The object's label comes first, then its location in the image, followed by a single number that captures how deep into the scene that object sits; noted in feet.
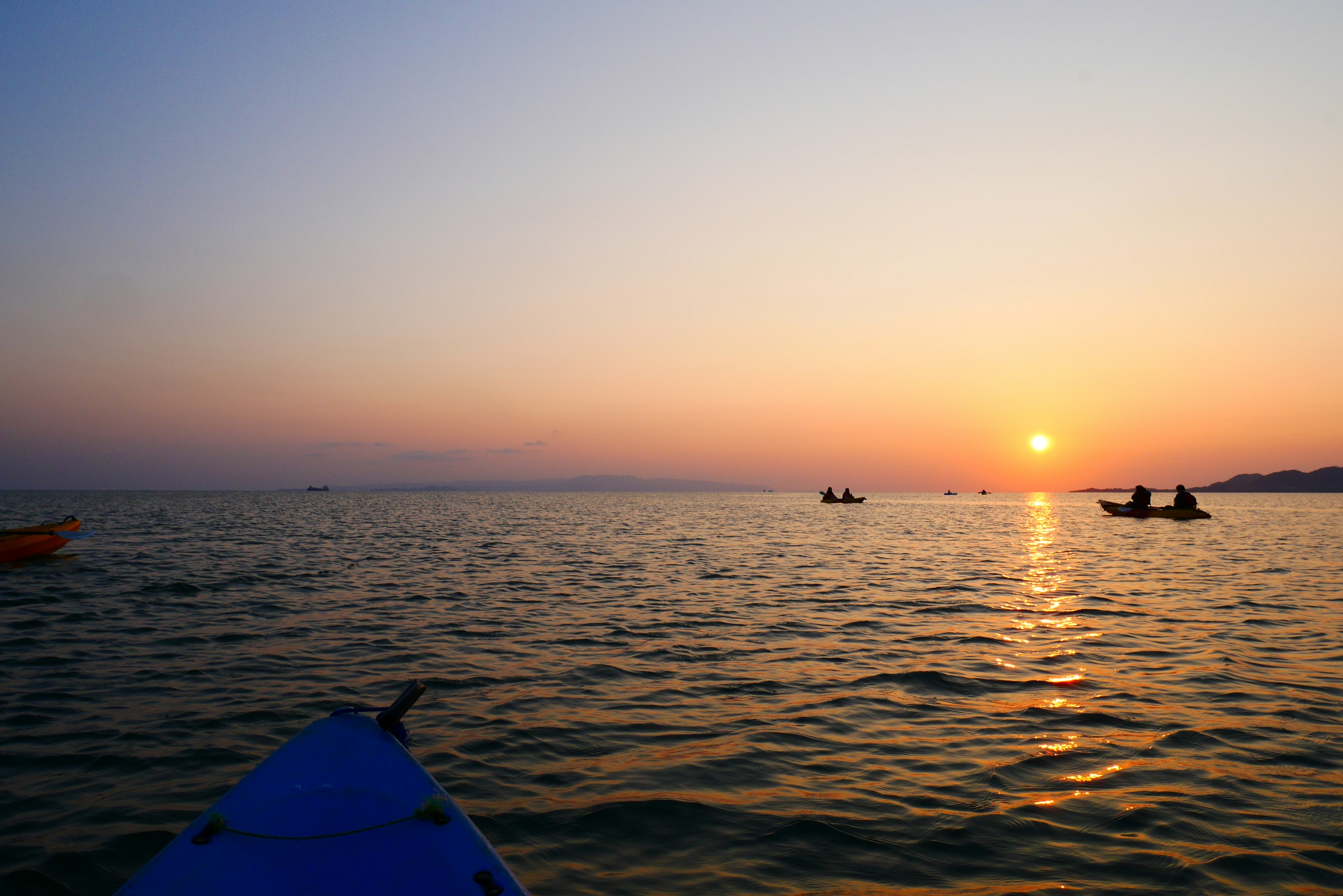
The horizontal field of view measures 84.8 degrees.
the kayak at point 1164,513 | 148.46
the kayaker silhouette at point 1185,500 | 146.72
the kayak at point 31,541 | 76.02
